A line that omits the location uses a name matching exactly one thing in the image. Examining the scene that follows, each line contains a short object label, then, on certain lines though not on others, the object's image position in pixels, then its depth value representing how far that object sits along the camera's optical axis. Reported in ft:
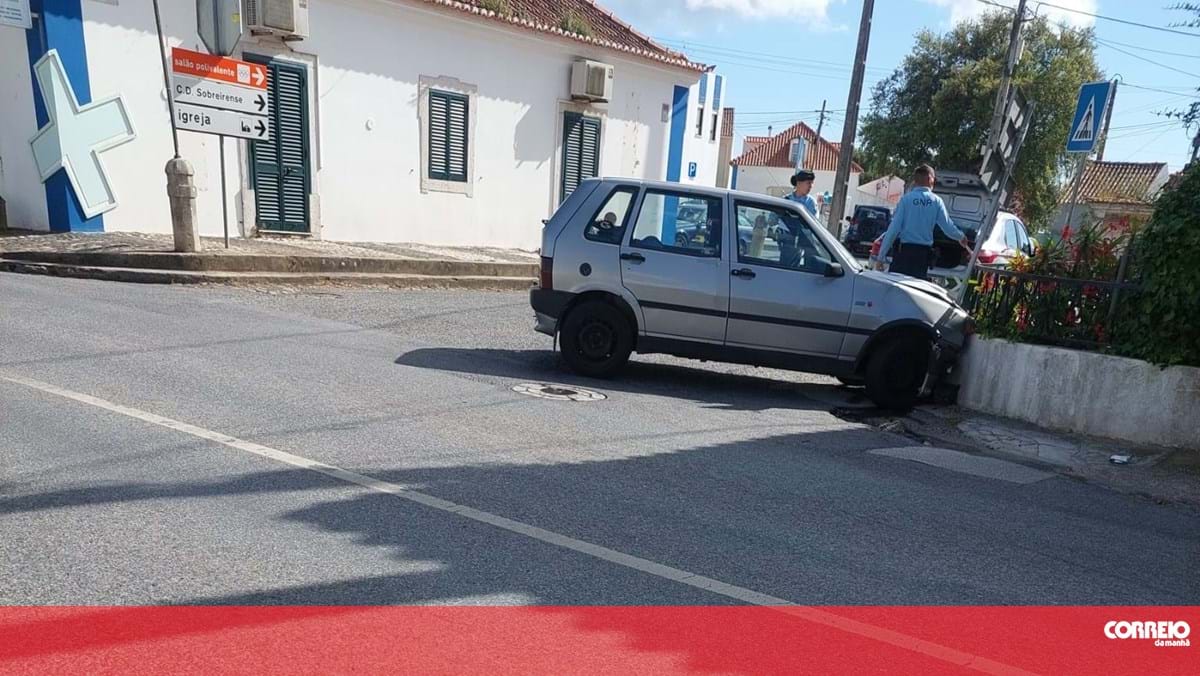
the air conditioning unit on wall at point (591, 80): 60.39
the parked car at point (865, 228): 84.84
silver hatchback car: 24.75
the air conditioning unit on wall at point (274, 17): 43.32
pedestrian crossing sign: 28.81
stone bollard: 36.91
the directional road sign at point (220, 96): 36.91
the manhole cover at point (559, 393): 22.85
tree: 97.86
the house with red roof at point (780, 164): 194.49
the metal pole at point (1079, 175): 28.96
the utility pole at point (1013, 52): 60.43
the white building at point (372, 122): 40.65
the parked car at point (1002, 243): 42.47
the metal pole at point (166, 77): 36.22
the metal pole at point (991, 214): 26.96
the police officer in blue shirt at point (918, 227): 29.63
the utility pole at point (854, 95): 62.80
